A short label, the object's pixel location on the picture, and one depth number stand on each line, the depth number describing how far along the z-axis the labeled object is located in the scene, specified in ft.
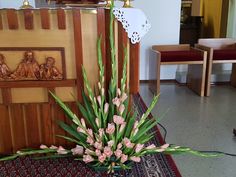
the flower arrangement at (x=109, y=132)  4.58
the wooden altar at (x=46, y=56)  4.78
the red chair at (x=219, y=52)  10.36
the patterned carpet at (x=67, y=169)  4.80
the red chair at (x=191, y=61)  10.27
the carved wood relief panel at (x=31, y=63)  4.89
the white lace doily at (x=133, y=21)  4.74
